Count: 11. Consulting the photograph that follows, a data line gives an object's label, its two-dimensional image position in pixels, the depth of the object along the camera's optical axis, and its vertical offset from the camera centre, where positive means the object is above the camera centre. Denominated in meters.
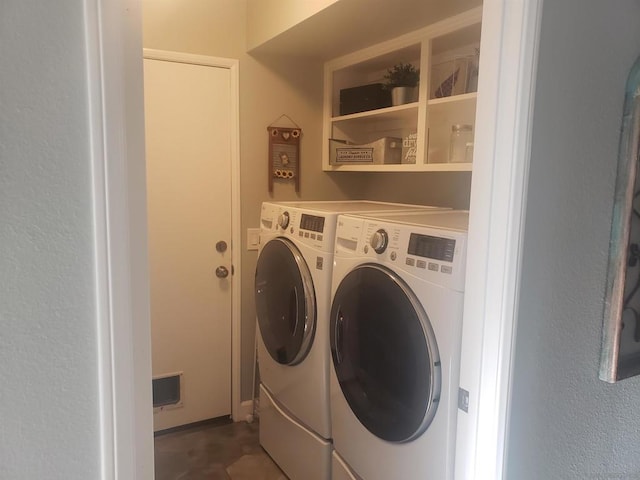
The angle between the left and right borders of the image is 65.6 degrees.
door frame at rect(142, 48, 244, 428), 2.47 -0.09
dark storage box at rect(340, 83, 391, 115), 2.53 +0.45
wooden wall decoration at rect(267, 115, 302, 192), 2.73 +0.16
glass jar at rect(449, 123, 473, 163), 2.00 +0.18
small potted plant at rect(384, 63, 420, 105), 2.32 +0.48
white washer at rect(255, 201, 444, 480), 1.91 -0.61
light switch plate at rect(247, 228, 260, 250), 2.75 -0.31
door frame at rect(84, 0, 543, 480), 0.75 -0.07
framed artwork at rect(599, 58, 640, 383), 1.19 -0.18
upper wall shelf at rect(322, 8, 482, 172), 2.02 +0.38
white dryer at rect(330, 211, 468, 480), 1.36 -0.48
